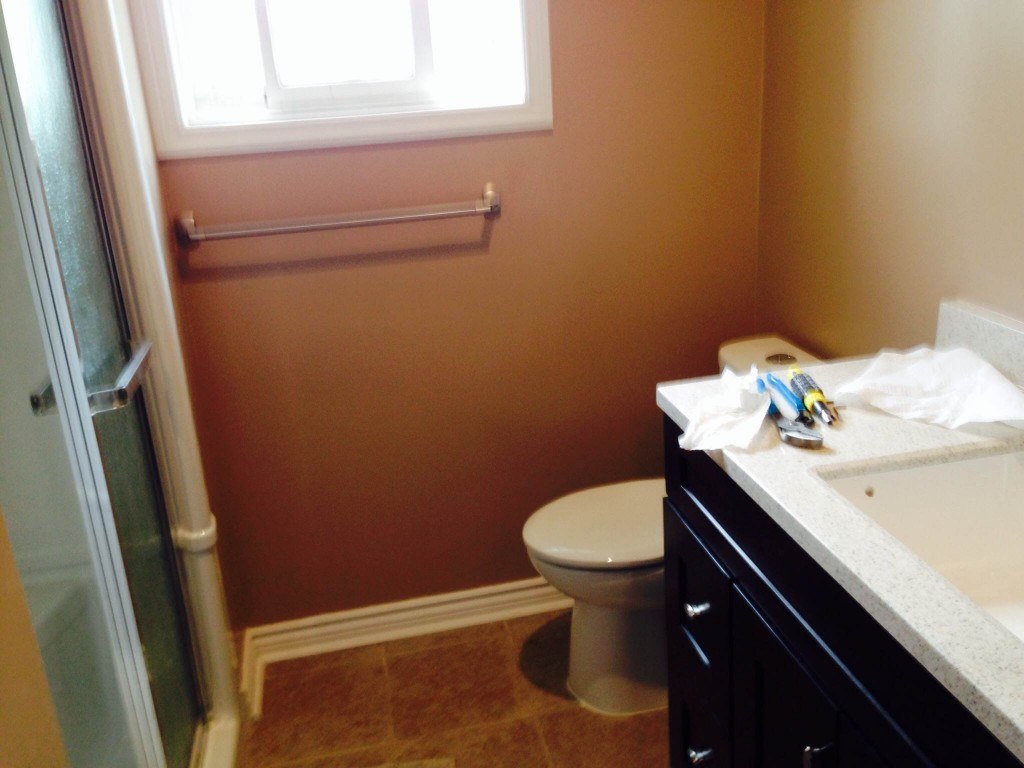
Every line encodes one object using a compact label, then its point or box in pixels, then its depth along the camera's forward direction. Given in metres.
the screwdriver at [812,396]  1.32
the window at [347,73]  1.98
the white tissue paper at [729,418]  1.27
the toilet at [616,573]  1.92
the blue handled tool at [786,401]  1.31
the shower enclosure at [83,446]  1.18
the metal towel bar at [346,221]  1.98
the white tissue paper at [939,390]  1.28
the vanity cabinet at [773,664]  0.88
